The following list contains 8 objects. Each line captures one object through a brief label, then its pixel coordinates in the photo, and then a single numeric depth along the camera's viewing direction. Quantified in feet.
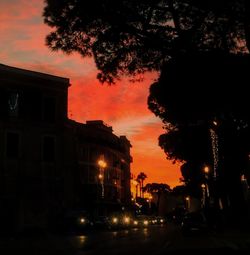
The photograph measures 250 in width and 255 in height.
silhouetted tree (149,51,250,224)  53.98
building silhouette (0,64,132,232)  163.73
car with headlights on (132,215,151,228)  257.34
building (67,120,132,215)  268.82
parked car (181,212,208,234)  130.91
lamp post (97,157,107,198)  262.57
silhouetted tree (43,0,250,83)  47.75
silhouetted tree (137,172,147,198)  611.06
